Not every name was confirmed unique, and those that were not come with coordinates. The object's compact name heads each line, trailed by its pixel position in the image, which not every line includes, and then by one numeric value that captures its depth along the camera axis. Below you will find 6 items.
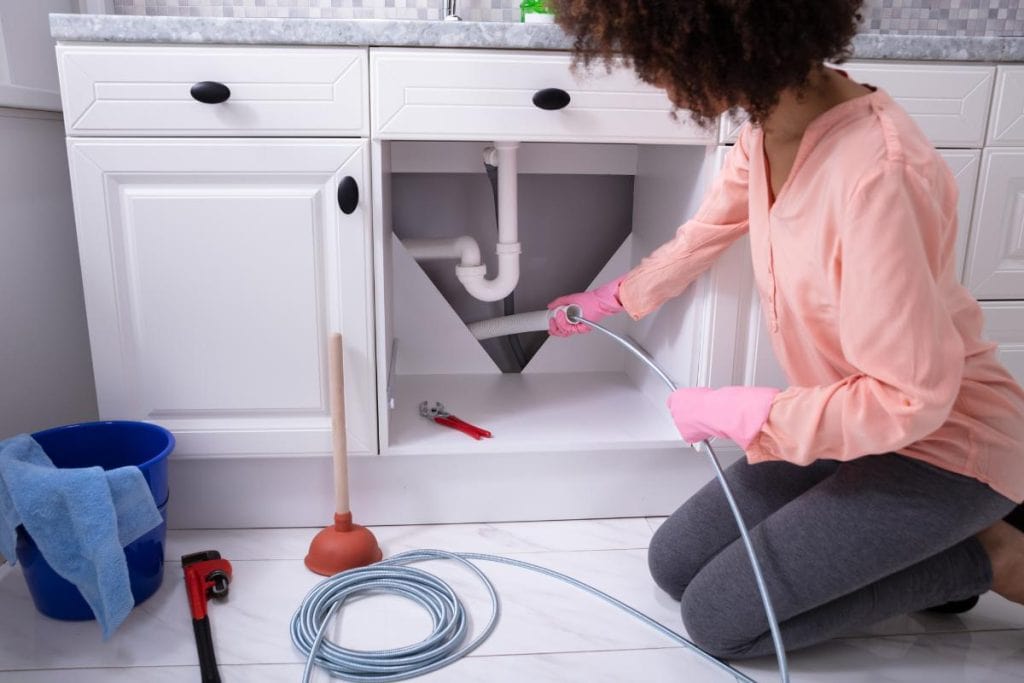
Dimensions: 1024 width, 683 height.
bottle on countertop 1.53
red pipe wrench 1.10
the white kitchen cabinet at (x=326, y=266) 1.23
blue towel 1.09
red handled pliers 1.46
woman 0.84
